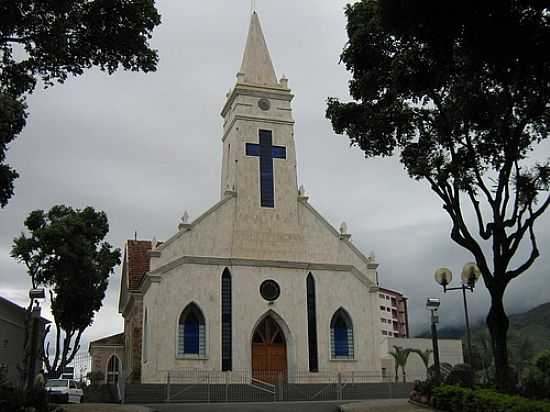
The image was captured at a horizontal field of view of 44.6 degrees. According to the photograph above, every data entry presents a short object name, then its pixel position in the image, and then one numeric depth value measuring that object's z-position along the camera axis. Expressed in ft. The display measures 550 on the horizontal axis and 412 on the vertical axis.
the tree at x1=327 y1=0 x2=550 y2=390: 45.42
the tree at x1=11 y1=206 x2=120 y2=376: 105.81
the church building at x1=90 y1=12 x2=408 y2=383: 102.78
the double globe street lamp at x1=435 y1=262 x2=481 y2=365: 70.74
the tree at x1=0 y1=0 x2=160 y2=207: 47.42
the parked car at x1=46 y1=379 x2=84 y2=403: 87.91
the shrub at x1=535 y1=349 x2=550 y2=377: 107.76
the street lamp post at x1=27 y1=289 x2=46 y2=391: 59.21
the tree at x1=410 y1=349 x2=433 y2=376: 126.47
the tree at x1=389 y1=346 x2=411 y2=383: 120.24
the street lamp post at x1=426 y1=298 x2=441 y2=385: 65.42
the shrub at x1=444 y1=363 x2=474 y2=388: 60.03
